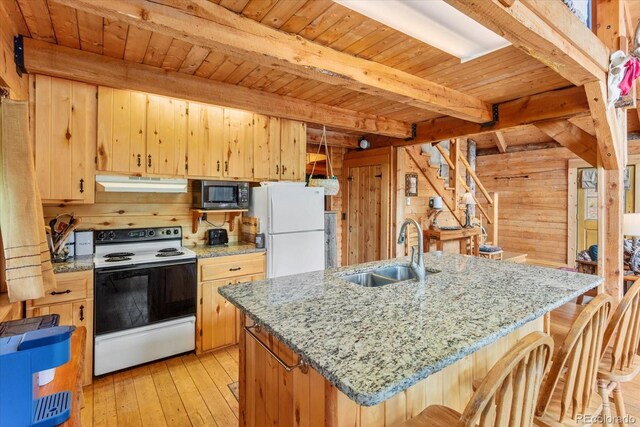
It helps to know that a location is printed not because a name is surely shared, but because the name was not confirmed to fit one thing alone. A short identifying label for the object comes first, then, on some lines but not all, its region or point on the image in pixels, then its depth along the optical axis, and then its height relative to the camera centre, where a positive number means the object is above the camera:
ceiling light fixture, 1.72 +1.09
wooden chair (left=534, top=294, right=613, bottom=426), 1.22 -0.67
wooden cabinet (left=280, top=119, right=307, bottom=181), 3.45 +0.63
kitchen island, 0.99 -0.46
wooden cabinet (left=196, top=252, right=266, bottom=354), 2.88 -0.84
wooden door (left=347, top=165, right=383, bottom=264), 4.92 -0.08
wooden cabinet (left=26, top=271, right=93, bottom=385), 2.24 -0.68
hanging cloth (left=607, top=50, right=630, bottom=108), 2.29 +0.99
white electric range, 2.45 -0.75
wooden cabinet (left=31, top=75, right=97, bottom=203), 2.28 +0.52
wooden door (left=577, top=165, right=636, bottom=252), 5.91 -0.17
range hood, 2.58 +0.21
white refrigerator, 3.18 -0.17
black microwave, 3.09 +0.14
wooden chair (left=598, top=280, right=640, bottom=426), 1.54 -0.71
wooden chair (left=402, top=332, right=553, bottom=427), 0.81 -0.50
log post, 2.93 -0.11
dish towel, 1.50 +0.00
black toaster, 3.37 -0.30
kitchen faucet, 1.94 -0.32
